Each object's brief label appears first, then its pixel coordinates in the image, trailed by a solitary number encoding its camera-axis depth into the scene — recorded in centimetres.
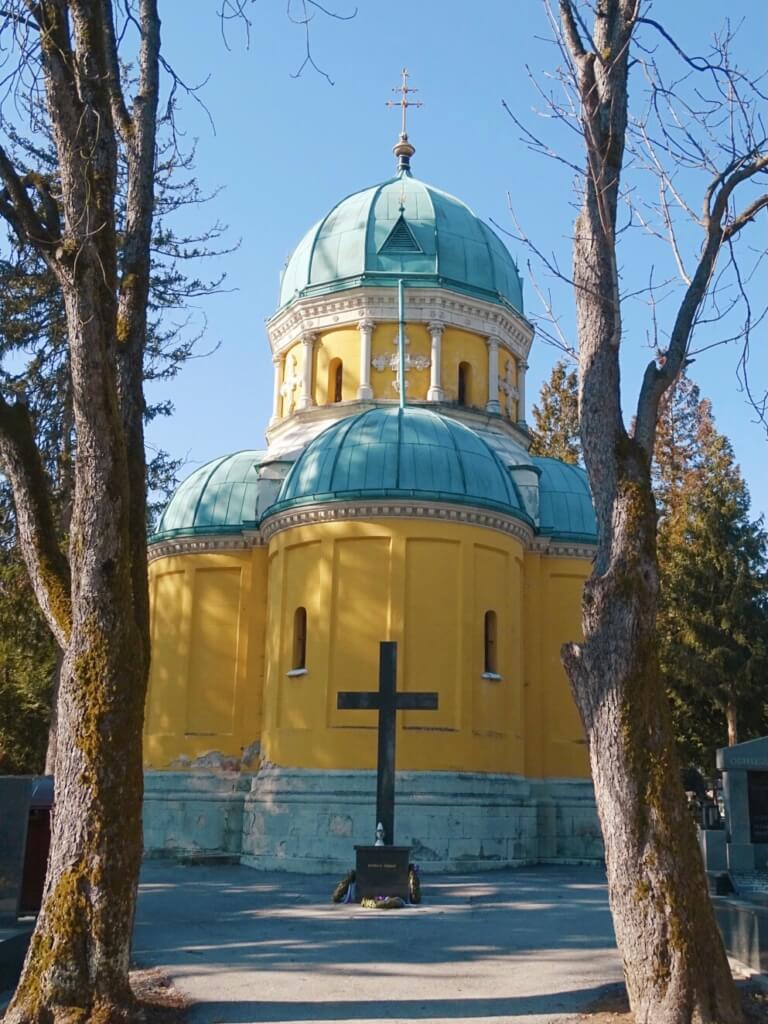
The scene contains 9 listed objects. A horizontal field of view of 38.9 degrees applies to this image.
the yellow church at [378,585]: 1842
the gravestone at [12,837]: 848
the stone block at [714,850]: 1040
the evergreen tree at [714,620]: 2569
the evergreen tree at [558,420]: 3591
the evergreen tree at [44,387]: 1991
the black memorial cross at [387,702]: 1424
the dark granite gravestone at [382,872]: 1312
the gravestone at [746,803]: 1016
